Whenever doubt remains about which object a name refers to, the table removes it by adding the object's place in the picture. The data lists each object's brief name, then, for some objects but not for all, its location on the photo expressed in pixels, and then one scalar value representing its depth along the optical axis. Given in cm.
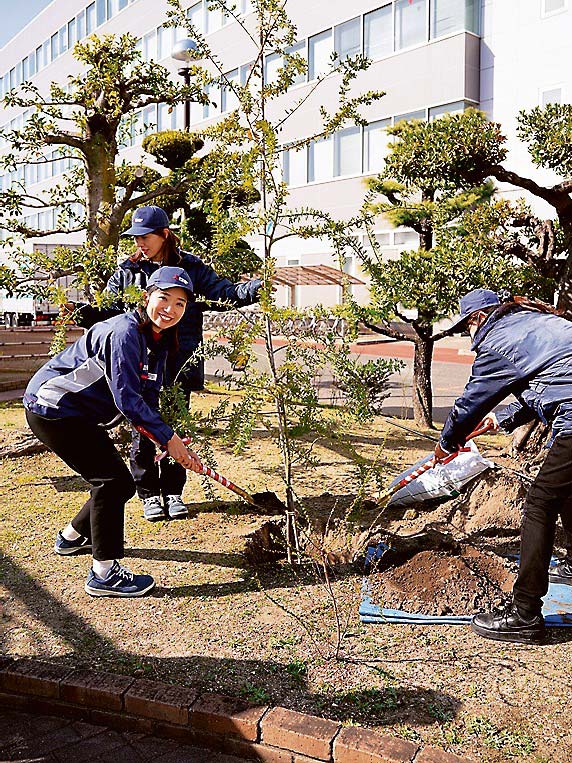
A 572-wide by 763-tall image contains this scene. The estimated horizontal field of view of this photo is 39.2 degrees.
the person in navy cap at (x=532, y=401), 335
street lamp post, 1045
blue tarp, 354
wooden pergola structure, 2022
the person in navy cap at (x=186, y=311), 457
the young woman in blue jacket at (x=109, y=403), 360
